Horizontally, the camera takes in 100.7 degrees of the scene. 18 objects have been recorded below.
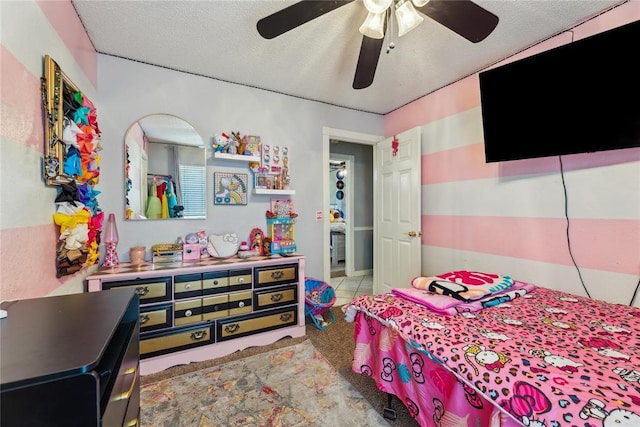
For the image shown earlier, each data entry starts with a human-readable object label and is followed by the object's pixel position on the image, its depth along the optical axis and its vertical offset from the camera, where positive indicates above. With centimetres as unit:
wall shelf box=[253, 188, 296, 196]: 269 +23
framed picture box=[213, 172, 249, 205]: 260 +26
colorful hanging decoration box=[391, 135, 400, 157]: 321 +81
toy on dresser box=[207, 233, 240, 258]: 244 -29
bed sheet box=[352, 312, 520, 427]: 104 -81
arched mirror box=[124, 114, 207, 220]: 227 +41
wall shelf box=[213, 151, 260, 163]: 247 +55
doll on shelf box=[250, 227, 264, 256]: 269 -28
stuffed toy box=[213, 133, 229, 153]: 254 +69
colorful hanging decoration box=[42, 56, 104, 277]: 129 +29
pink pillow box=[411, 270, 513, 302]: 157 -48
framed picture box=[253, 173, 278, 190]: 277 +35
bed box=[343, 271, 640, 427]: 82 -57
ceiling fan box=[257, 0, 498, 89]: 129 +100
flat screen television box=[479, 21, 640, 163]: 155 +73
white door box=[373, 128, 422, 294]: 297 -2
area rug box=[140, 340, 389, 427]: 153 -118
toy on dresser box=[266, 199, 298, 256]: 276 -14
